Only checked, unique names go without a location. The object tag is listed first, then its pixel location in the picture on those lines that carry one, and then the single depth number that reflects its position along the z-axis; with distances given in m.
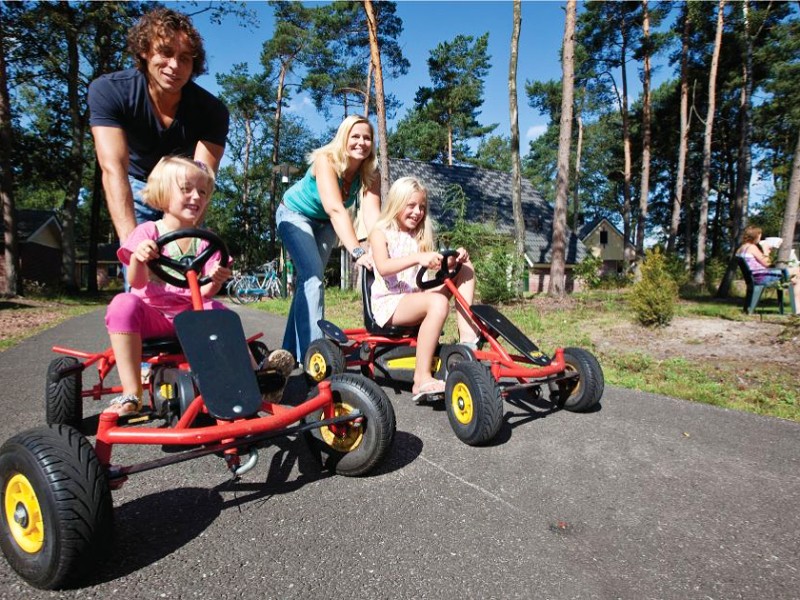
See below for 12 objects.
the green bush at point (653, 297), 6.64
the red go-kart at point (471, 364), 2.33
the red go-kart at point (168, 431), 1.25
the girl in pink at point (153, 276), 1.94
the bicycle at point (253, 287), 17.80
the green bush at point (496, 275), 9.78
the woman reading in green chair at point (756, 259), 8.30
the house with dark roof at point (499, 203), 23.64
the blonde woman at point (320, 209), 3.28
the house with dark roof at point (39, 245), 27.12
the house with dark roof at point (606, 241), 41.03
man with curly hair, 2.52
